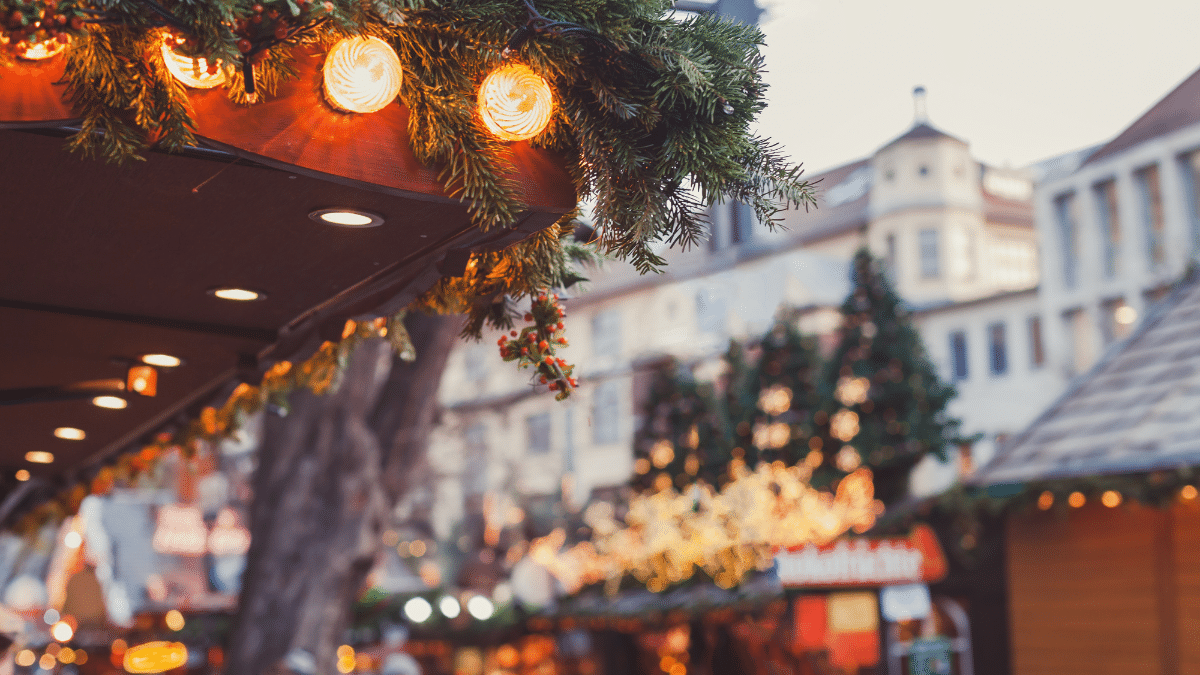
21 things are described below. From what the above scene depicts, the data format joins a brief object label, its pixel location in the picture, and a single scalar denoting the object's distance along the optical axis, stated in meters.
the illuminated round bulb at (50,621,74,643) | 14.84
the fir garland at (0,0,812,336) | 1.83
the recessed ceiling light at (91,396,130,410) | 4.27
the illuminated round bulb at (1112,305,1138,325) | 26.41
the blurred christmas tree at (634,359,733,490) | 23.09
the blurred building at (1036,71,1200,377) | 24.22
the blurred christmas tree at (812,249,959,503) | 19.78
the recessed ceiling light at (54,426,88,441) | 4.98
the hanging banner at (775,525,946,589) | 12.21
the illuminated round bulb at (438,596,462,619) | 20.25
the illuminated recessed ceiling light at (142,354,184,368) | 3.77
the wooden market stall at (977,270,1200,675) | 9.53
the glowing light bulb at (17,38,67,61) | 1.77
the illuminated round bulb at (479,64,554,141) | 2.12
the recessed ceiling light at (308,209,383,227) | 2.21
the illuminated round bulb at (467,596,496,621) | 20.78
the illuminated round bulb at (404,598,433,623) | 20.04
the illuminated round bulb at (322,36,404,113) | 1.99
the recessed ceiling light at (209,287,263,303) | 2.93
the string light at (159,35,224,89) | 1.90
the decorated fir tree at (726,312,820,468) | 21.23
